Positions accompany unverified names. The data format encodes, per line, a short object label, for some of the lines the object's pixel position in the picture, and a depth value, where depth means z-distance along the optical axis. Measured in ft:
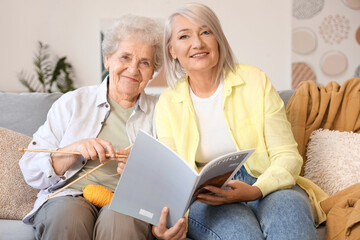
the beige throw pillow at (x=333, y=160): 5.64
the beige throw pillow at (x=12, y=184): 5.22
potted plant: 13.63
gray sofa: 6.34
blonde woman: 4.49
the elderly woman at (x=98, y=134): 4.35
